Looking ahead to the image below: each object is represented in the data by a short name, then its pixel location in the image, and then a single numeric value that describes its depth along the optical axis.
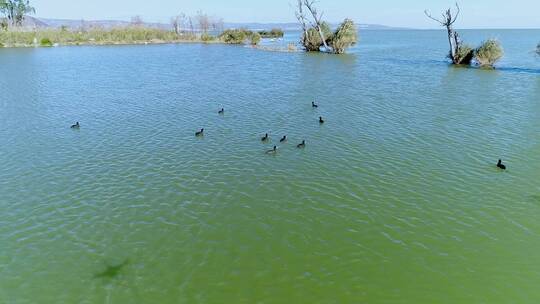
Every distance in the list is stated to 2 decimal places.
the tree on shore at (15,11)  104.50
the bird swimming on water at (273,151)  19.25
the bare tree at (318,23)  63.69
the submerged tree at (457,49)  47.88
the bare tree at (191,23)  133.62
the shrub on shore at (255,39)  86.44
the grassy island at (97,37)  80.56
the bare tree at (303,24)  65.64
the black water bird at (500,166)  17.00
